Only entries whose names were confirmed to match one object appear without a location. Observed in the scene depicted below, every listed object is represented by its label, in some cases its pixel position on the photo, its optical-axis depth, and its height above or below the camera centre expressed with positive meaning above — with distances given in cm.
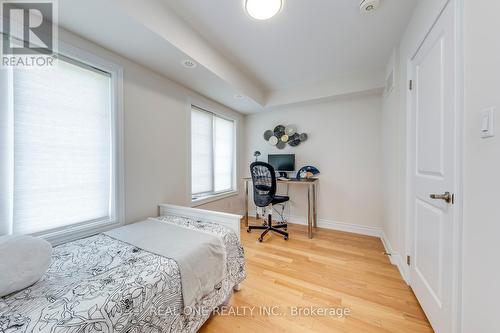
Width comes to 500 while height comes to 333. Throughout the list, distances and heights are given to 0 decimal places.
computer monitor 327 +6
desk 274 -59
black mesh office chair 271 -36
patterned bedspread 72 -60
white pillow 83 -47
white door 102 -4
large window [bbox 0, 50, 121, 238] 124 +13
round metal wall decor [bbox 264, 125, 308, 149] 331 +55
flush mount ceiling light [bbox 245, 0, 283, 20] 144 +129
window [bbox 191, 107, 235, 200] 279 +20
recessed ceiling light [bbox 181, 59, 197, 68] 185 +107
